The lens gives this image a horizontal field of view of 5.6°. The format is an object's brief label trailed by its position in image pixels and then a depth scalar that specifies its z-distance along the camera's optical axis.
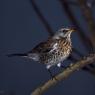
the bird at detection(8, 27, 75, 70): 6.52
